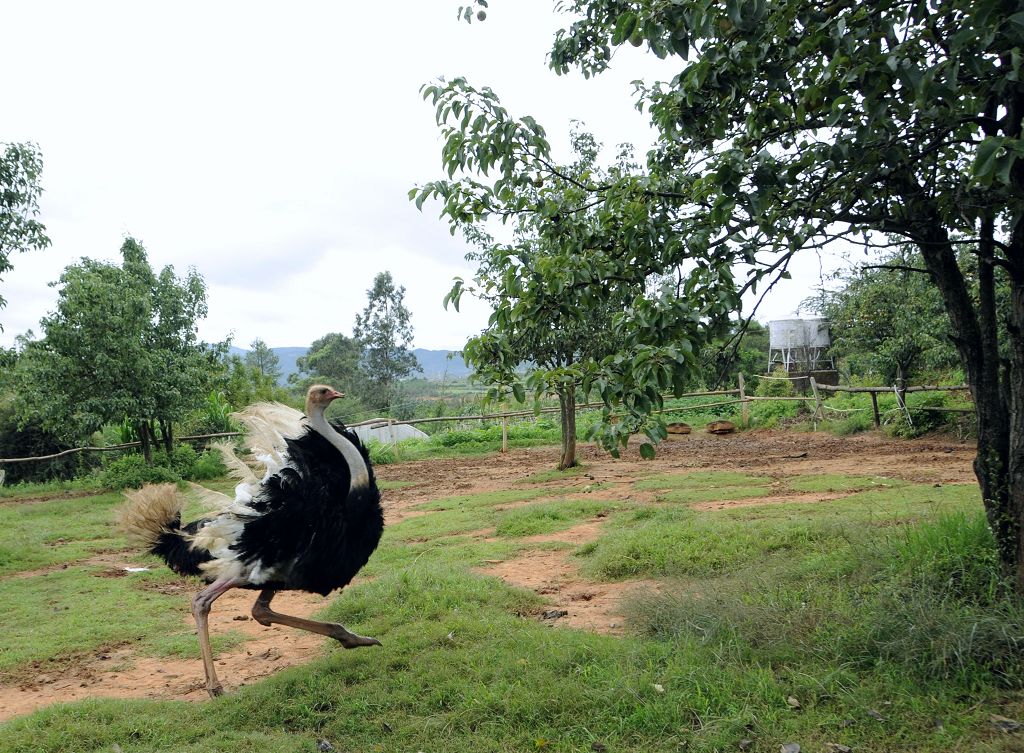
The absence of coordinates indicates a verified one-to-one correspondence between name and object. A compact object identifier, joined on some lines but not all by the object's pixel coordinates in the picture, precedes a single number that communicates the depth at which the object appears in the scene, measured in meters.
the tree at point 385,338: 40.19
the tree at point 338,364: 39.06
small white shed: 20.73
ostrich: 4.85
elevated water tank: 27.98
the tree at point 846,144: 3.03
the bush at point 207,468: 16.08
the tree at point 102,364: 13.98
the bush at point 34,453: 19.44
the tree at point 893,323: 15.47
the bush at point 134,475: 15.20
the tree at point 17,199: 9.69
